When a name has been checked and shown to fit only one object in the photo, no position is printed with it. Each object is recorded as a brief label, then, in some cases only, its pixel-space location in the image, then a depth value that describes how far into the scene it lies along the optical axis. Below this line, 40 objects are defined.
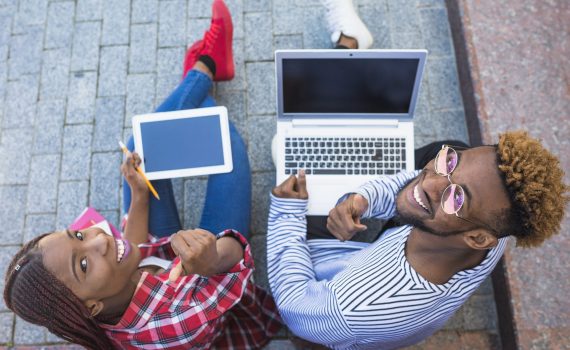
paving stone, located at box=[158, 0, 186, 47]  3.45
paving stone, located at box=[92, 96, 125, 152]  3.26
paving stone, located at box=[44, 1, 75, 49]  3.50
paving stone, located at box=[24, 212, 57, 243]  3.12
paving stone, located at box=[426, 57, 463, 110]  3.24
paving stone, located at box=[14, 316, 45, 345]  2.90
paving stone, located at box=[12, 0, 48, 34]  3.55
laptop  2.20
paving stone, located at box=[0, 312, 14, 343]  2.92
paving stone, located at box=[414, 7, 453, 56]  3.35
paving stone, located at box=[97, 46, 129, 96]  3.37
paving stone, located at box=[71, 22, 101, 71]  3.44
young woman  1.80
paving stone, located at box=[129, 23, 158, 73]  3.41
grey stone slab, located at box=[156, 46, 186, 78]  3.39
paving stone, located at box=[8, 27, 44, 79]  3.47
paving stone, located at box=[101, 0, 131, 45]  3.47
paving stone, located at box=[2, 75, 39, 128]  3.37
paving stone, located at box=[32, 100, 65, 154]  3.28
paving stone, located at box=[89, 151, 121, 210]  3.16
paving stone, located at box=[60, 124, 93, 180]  3.22
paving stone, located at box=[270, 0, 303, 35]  3.43
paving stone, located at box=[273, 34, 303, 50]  3.39
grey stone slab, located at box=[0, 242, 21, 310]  3.08
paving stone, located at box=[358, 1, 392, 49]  3.36
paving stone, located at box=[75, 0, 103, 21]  3.53
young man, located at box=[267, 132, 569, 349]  1.56
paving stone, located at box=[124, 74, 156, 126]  3.32
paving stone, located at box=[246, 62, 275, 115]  3.28
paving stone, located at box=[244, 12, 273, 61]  3.39
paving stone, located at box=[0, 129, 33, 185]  3.25
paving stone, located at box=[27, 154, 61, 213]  3.17
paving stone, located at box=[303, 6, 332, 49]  3.38
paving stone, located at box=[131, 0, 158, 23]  3.50
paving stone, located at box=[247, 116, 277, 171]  3.17
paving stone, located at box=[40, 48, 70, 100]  3.40
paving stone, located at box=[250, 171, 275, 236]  3.06
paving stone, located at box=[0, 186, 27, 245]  3.12
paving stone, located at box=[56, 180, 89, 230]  3.14
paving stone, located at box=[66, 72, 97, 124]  3.32
